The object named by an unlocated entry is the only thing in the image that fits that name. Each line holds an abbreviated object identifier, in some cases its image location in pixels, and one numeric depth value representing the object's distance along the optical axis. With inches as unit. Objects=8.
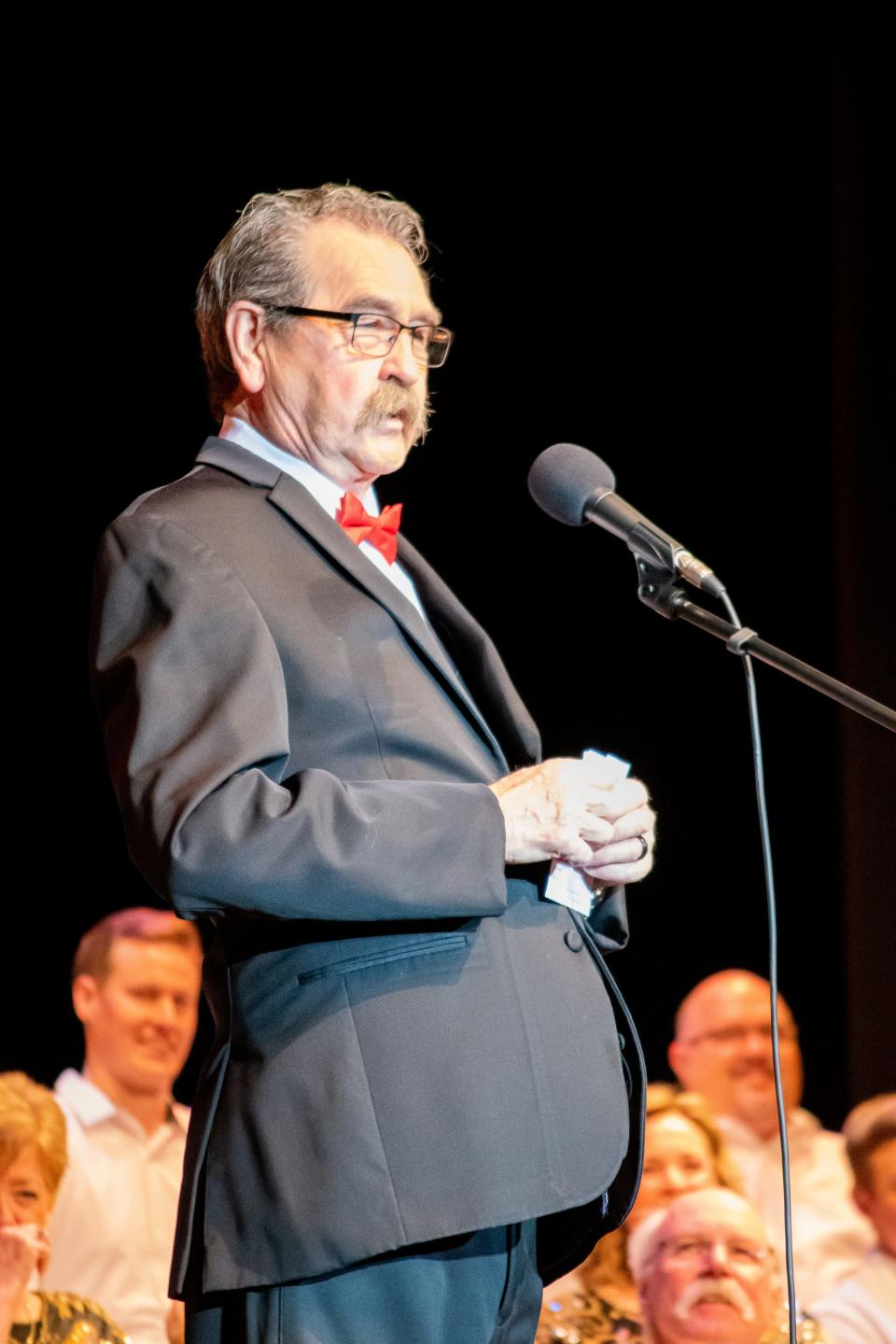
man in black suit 103.7
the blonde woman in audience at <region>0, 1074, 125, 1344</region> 229.3
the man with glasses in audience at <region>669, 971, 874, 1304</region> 308.7
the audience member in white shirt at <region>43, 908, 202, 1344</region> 265.4
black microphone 118.9
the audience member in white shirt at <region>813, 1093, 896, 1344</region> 273.1
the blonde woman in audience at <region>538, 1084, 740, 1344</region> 266.4
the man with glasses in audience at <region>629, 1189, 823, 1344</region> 253.4
